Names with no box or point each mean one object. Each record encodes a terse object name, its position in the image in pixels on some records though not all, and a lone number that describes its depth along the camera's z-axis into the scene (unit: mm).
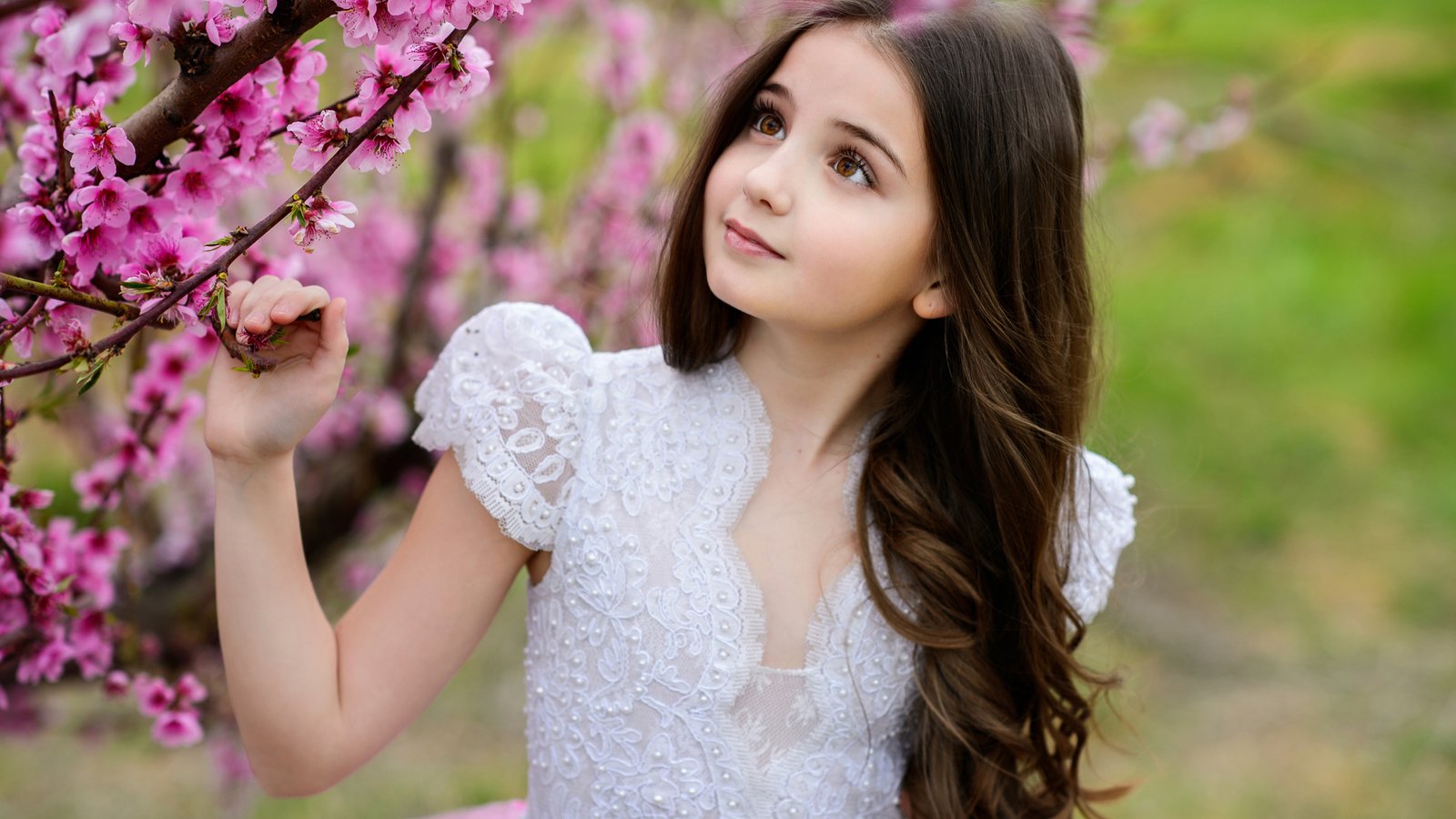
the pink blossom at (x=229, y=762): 2432
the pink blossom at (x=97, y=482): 1464
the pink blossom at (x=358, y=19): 907
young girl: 1314
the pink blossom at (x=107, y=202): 993
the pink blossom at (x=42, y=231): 1022
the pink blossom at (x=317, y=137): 964
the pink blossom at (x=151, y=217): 1044
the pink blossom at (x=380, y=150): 964
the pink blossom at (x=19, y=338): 983
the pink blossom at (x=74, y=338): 932
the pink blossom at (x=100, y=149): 962
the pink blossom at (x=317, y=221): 936
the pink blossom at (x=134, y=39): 963
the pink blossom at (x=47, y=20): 1071
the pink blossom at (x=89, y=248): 1019
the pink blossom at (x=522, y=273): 2586
